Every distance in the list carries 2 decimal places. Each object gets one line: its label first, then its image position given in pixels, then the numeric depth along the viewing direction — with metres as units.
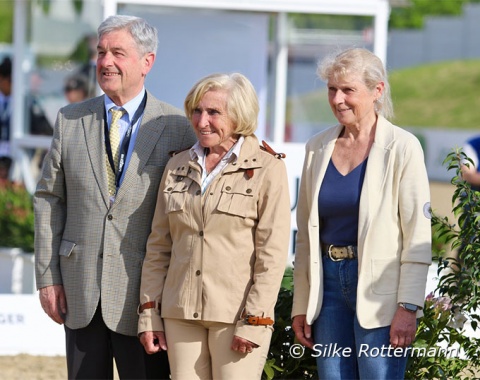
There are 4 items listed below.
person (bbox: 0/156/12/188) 21.24
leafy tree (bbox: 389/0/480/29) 78.67
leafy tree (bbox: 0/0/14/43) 79.25
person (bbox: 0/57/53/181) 20.37
